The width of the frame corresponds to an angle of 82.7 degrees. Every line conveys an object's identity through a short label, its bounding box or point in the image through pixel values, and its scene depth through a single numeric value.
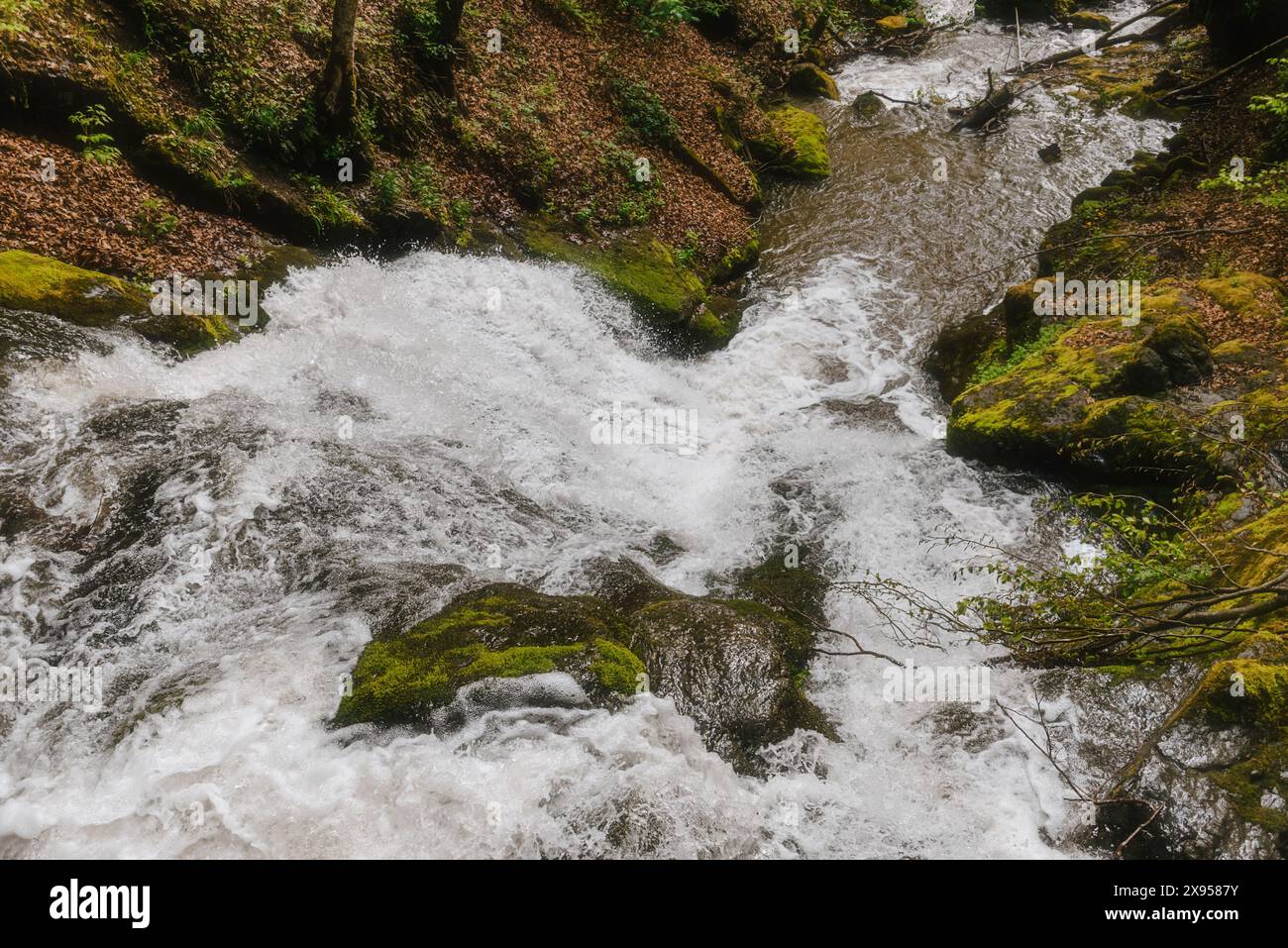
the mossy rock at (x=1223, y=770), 4.43
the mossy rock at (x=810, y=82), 18.12
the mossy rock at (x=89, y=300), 7.03
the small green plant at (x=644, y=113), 14.00
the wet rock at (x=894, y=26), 21.28
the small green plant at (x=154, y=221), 8.53
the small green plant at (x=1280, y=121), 11.17
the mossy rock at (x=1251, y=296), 9.03
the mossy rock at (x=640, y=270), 11.46
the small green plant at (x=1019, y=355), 10.13
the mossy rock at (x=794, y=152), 15.52
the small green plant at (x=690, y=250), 12.60
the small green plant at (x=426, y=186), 11.00
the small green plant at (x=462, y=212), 11.27
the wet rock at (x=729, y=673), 5.61
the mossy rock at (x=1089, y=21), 21.16
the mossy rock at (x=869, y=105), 17.48
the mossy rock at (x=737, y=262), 13.03
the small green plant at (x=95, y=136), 8.45
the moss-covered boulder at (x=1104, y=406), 7.61
